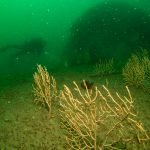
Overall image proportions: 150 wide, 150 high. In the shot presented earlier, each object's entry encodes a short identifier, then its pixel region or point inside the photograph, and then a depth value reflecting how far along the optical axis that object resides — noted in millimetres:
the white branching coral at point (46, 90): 3730
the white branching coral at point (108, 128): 2217
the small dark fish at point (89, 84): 4994
